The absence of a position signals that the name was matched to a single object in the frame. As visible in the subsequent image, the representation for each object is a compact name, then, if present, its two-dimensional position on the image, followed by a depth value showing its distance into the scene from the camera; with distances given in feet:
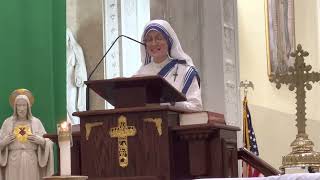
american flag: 62.92
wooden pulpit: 27.17
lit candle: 19.61
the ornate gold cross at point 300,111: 41.81
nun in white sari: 33.94
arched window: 64.85
